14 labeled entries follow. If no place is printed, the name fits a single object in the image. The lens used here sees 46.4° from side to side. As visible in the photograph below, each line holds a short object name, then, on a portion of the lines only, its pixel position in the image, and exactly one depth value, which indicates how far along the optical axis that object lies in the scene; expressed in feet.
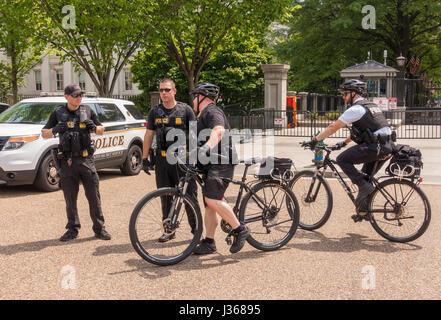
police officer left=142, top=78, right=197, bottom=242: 19.38
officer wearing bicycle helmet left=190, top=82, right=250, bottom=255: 16.85
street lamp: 88.75
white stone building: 141.69
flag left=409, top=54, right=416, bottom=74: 102.55
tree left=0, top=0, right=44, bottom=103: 50.16
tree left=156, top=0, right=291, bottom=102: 56.22
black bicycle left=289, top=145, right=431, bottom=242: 18.94
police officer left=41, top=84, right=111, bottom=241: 19.92
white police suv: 29.12
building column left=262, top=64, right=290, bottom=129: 75.00
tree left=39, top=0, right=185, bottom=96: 49.55
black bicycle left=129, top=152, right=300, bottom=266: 16.58
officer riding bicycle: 19.19
